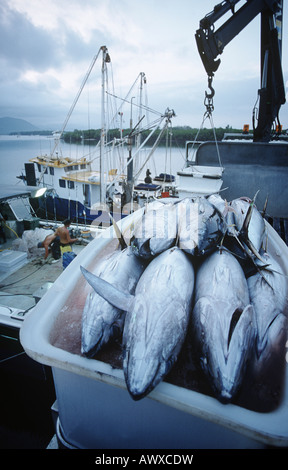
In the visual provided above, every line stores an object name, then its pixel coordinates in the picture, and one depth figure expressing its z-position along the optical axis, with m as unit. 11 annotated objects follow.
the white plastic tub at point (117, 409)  0.90
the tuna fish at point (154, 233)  1.62
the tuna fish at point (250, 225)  1.73
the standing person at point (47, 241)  5.51
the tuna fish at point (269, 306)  1.13
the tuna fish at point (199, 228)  1.58
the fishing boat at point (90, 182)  10.97
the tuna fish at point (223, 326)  0.96
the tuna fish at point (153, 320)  0.97
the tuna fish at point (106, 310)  1.18
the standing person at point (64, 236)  5.41
